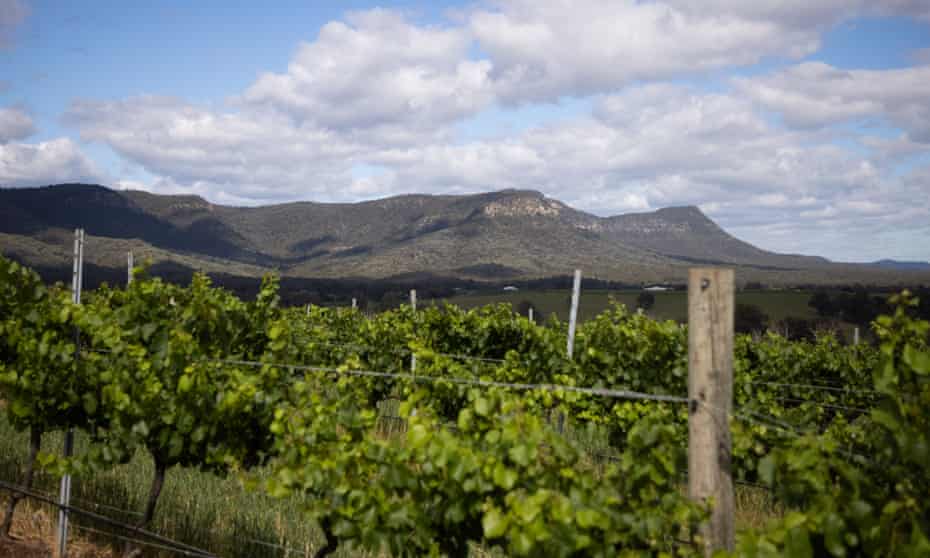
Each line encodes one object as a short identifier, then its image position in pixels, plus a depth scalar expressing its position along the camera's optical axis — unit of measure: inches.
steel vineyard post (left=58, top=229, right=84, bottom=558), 203.9
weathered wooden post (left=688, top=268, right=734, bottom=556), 104.0
